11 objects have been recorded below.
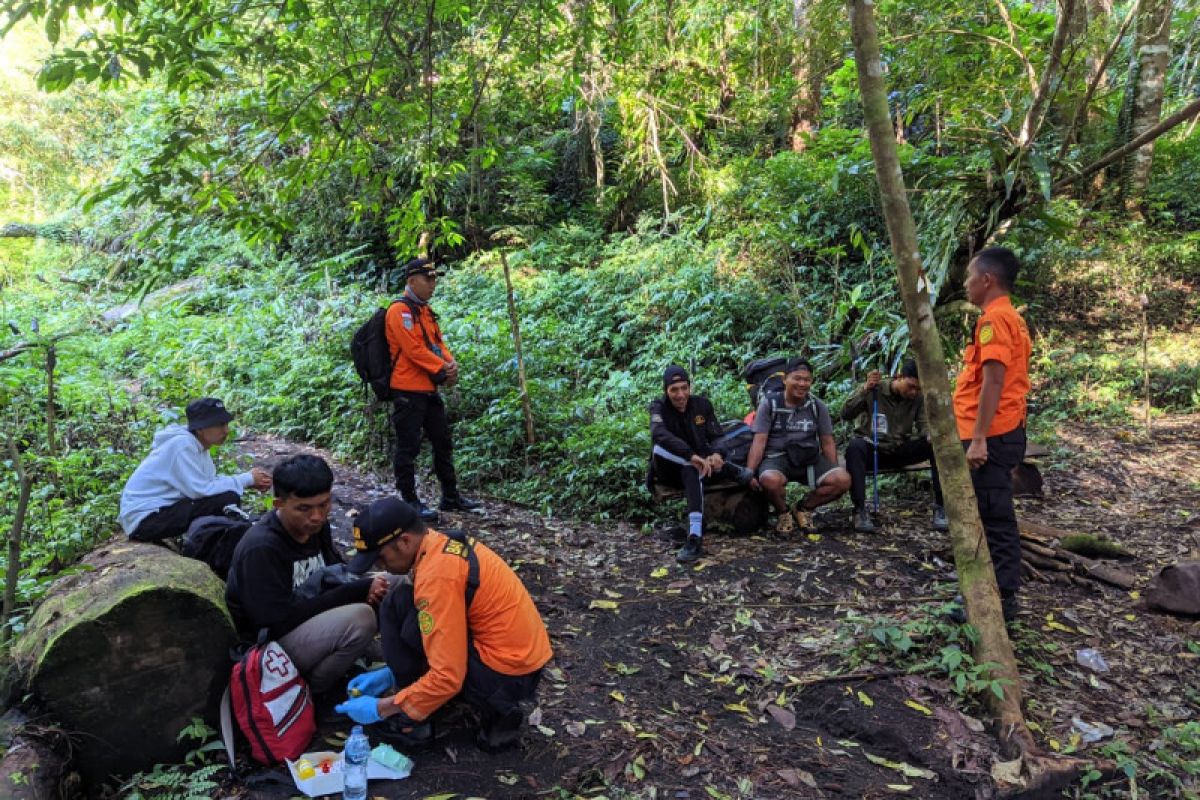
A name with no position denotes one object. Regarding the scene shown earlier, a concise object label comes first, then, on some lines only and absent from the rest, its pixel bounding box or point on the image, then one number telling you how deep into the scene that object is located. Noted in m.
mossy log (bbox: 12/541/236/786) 2.84
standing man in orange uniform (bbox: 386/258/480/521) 5.84
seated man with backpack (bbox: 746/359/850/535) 5.89
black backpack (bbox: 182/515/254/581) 3.74
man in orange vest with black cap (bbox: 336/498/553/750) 3.02
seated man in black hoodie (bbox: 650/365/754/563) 5.70
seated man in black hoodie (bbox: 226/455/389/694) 3.24
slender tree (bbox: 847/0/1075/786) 3.15
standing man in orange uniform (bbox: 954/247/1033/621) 3.76
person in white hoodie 4.05
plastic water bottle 2.78
